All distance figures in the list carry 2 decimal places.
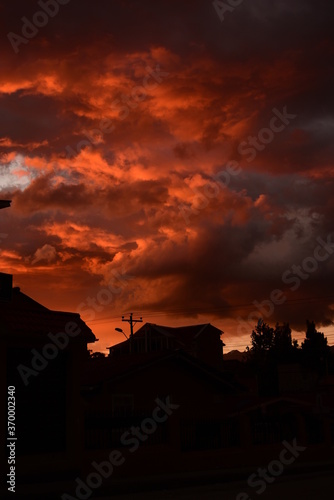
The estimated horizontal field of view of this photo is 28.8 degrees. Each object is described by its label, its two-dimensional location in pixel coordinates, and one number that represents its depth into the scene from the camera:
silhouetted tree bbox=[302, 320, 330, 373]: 96.88
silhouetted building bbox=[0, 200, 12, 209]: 18.14
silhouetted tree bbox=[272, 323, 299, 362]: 100.69
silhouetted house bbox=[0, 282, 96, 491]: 16.45
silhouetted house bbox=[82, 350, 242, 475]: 19.03
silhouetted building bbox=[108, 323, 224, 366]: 79.46
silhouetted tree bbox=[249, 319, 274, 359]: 120.44
